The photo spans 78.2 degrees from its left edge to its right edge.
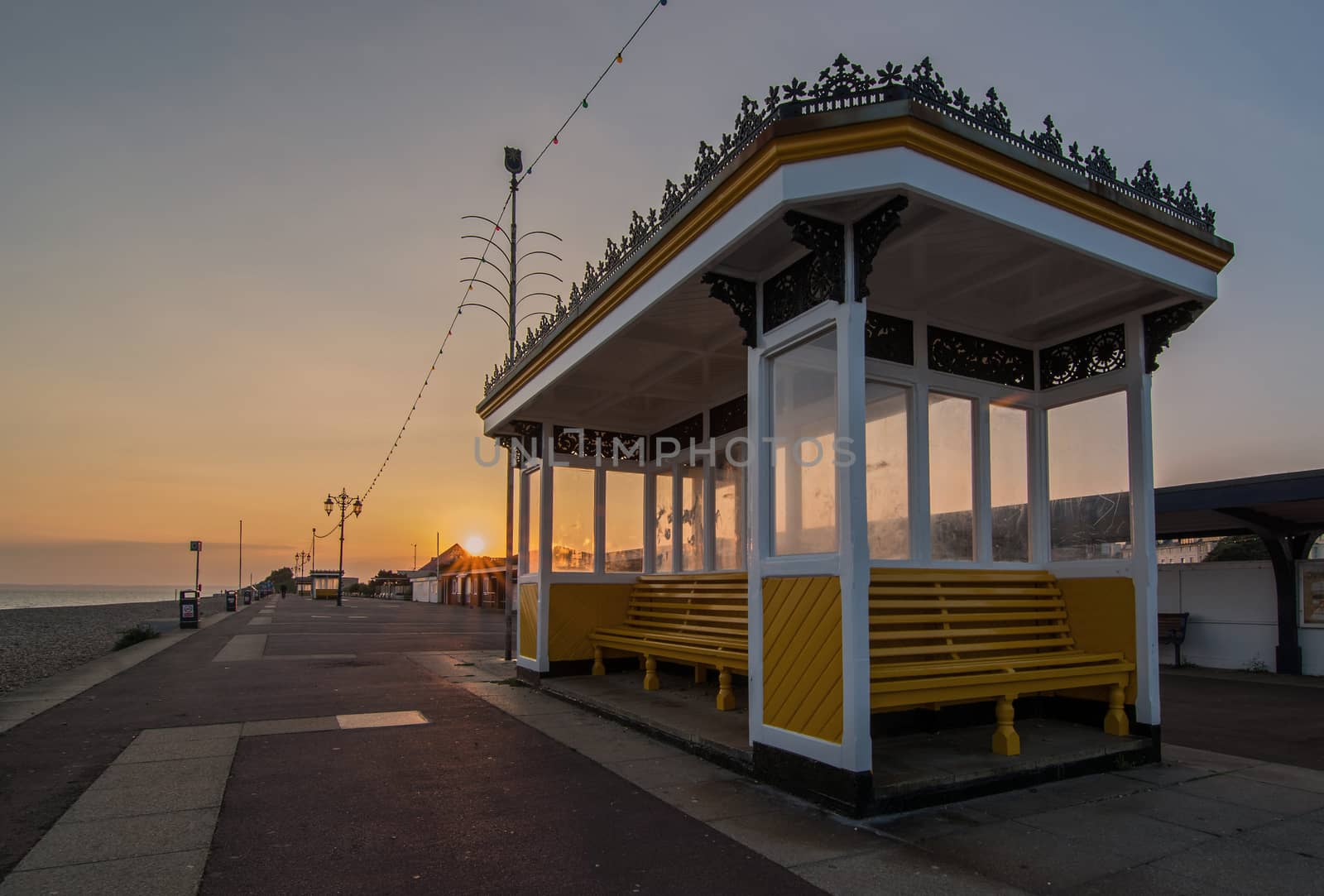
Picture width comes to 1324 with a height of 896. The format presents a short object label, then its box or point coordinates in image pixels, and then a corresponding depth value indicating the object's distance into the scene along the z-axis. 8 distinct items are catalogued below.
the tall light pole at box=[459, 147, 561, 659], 14.64
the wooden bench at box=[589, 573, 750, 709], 7.73
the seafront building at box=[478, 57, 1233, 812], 5.31
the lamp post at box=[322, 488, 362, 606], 48.77
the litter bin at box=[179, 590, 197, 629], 25.05
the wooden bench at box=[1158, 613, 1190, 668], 14.27
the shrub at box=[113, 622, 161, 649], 19.14
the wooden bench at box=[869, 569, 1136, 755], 5.60
